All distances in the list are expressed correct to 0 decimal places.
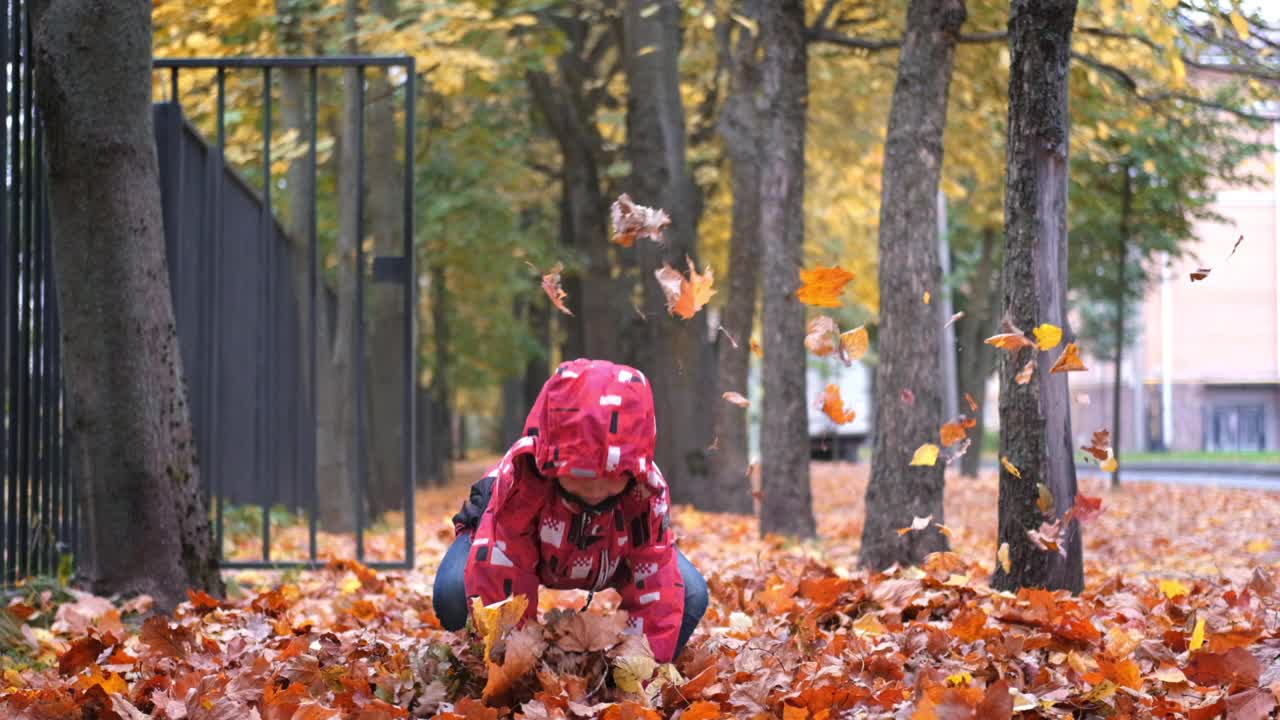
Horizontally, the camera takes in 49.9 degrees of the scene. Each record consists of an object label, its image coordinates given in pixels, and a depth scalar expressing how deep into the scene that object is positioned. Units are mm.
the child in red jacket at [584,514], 3191
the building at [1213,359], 47312
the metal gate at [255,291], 7664
